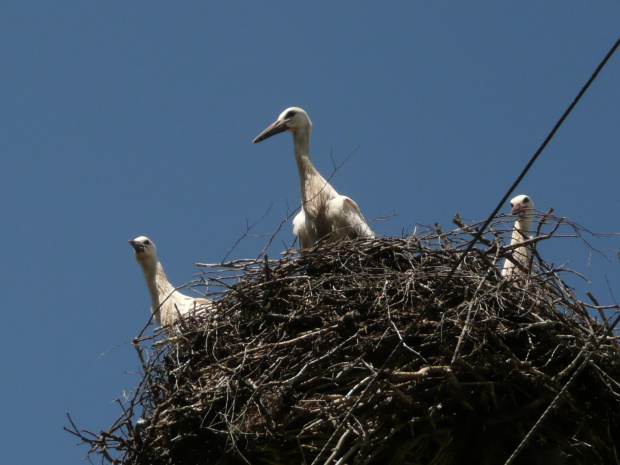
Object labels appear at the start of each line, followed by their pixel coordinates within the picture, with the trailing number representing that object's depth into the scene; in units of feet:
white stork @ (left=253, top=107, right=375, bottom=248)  43.93
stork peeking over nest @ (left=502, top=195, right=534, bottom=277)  49.83
